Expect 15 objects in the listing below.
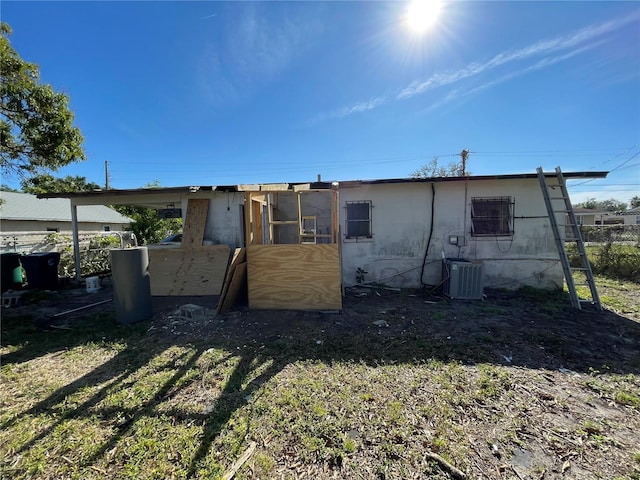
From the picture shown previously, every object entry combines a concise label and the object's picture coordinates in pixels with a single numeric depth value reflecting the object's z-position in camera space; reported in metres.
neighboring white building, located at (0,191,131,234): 14.99
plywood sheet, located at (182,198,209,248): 7.08
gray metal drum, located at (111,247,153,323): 4.50
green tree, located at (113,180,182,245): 17.27
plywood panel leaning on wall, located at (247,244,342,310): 5.11
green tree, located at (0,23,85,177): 4.96
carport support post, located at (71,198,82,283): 7.90
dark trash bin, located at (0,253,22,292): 6.78
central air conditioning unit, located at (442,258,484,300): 5.86
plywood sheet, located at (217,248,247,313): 4.99
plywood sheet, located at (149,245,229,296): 6.53
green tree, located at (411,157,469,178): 23.24
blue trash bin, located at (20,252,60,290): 7.14
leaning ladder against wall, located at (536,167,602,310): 5.23
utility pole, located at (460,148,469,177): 20.38
